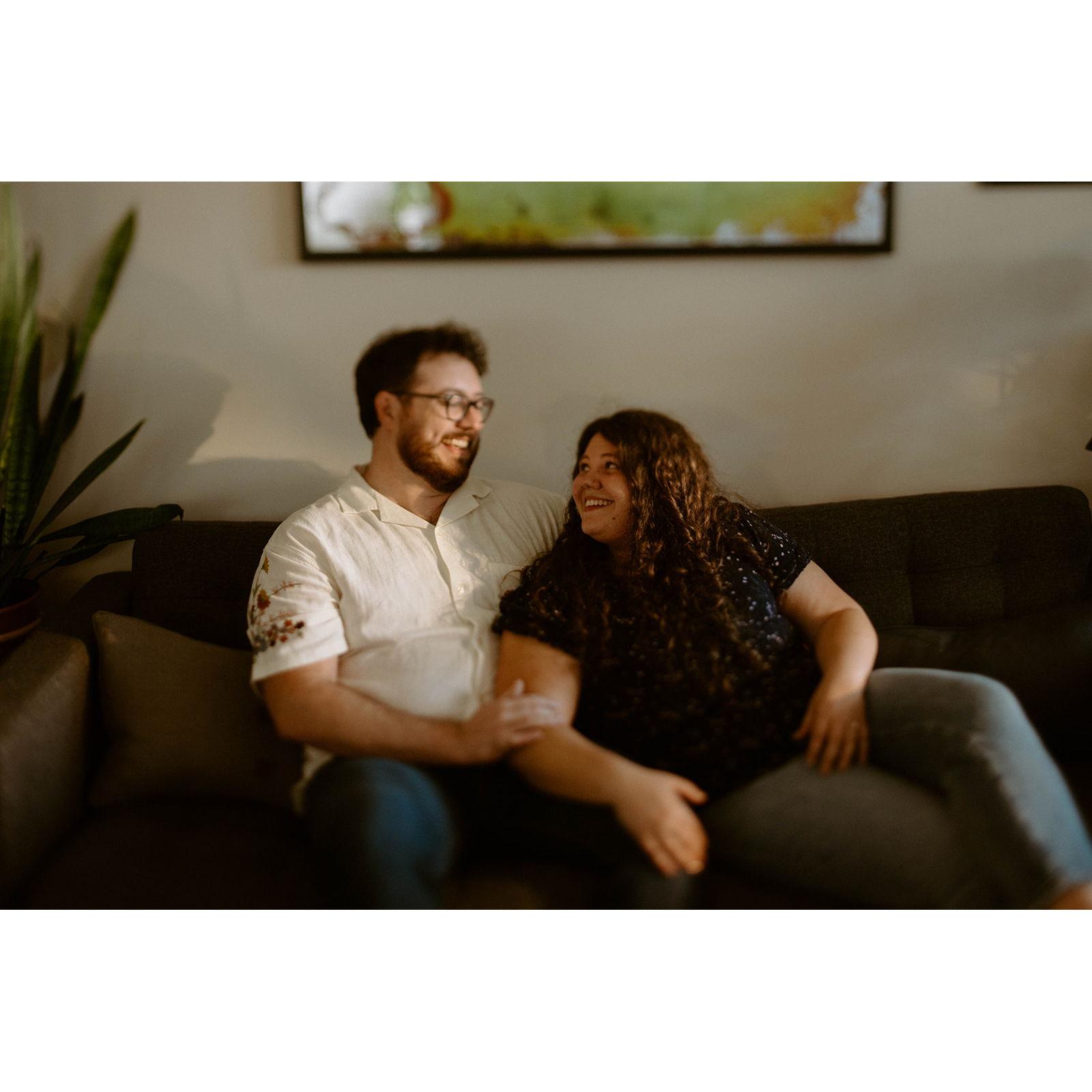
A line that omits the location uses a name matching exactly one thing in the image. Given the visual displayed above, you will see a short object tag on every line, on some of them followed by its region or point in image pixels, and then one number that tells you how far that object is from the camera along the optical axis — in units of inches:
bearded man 42.8
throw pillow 48.4
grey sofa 43.8
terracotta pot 56.0
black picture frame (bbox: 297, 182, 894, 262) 52.1
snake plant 51.4
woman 41.7
